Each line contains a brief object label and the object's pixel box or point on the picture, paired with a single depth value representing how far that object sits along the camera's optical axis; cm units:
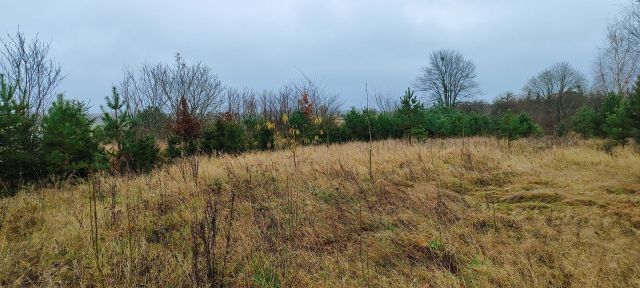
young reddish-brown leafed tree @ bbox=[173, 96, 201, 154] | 1160
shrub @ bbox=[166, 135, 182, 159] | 1116
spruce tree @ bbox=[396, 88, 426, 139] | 1447
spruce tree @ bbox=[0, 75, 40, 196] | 696
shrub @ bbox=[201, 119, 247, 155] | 1202
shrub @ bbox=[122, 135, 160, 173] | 889
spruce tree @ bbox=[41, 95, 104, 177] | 735
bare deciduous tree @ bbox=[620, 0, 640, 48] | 1735
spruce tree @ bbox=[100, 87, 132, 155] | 877
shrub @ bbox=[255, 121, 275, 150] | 1394
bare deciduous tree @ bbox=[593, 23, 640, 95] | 2400
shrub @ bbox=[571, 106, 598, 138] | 1600
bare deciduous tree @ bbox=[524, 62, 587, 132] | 3098
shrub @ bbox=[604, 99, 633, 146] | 1163
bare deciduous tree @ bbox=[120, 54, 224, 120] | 2170
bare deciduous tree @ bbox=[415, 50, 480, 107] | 4038
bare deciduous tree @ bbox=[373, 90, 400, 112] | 2757
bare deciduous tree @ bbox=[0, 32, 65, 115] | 1503
